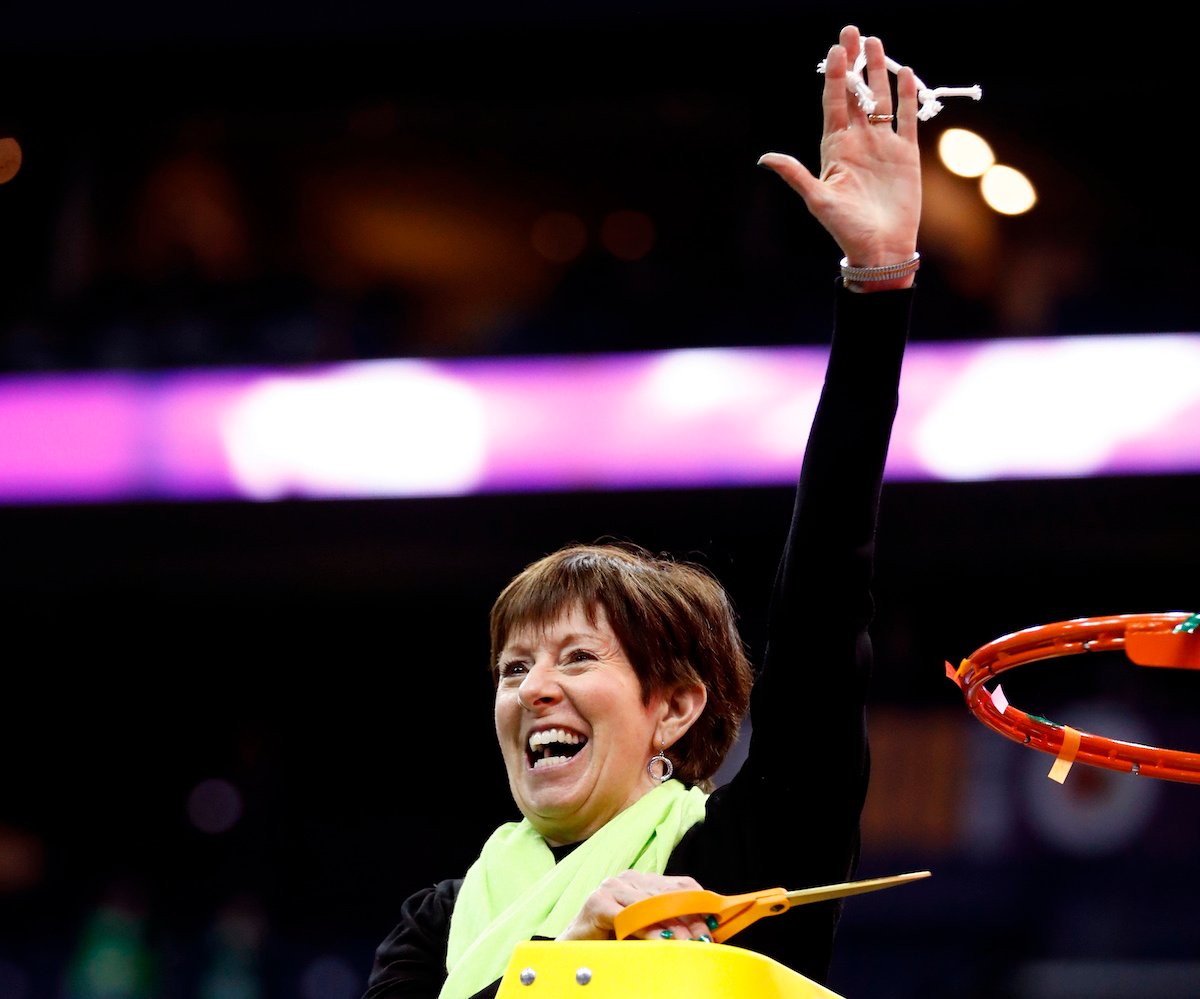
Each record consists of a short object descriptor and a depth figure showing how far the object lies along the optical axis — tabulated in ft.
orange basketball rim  17.76
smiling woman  17.67
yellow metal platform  16.56
